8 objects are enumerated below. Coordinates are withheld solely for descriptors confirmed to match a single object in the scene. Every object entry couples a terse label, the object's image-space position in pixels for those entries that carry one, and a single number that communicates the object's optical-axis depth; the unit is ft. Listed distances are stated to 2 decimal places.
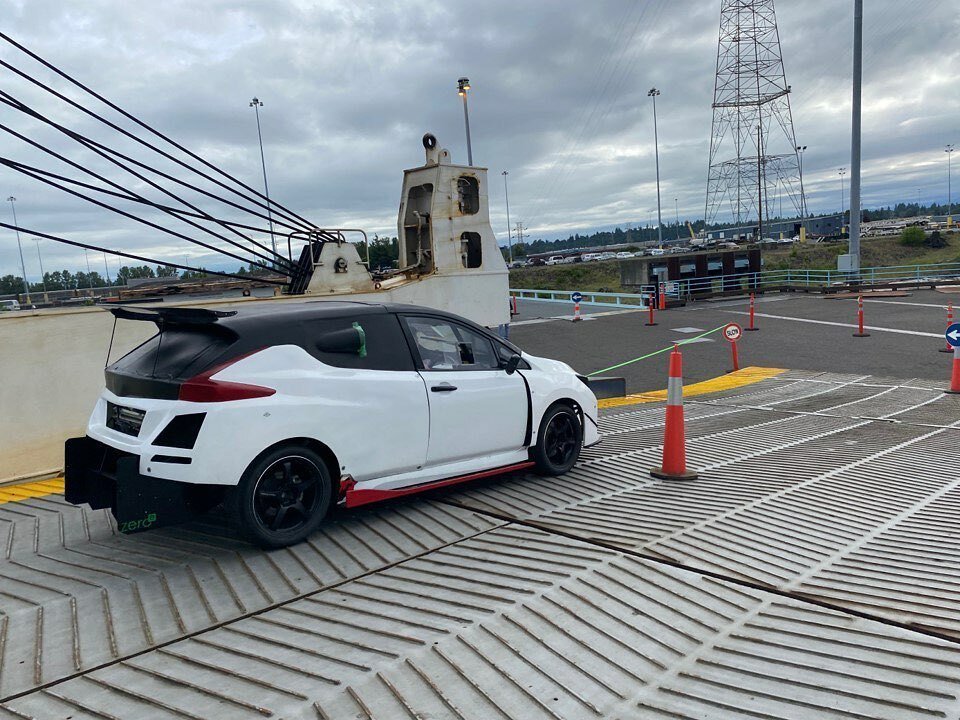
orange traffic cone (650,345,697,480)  20.51
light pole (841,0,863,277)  102.17
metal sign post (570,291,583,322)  92.79
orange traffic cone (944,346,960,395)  36.65
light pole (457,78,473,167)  95.91
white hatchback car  14.08
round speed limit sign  50.09
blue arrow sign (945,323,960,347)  36.60
